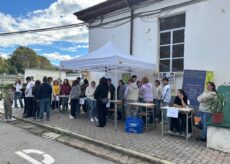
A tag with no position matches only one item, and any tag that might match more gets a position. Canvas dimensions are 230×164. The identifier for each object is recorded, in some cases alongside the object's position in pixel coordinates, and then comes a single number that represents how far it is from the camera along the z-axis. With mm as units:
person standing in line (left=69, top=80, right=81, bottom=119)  7137
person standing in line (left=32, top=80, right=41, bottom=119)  6788
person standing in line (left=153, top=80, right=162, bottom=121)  6552
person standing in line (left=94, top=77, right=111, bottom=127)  5860
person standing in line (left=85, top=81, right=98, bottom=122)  6675
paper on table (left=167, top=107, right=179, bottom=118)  4890
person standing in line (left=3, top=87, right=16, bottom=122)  6840
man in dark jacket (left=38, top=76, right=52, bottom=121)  6593
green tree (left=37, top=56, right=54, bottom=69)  48642
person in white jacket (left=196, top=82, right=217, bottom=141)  4682
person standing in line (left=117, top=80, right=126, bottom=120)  6696
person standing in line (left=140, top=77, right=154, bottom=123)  6291
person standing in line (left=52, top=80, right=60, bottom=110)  8461
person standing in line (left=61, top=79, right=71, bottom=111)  8076
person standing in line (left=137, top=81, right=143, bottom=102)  6417
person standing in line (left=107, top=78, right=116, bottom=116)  7132
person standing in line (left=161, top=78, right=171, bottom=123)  6080
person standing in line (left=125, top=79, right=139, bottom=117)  6070
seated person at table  5082
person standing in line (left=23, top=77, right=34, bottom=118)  7194
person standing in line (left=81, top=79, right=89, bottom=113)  7803
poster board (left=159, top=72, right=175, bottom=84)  6947
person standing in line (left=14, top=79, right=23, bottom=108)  9504
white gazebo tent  5767
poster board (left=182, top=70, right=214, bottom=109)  6085
